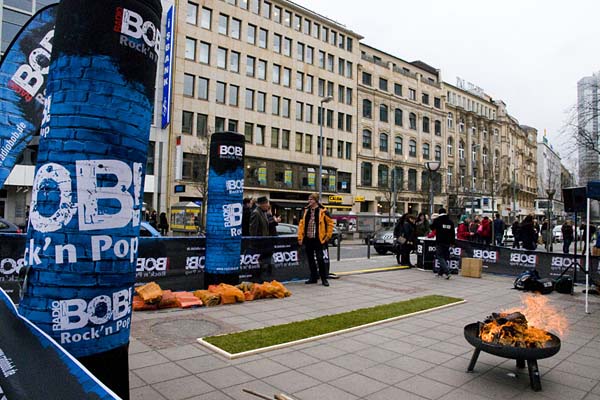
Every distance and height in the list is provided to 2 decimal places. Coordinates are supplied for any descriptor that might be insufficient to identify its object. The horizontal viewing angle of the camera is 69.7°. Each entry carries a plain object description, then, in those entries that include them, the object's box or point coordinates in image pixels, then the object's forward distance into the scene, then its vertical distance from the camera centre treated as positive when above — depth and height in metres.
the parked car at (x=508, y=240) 31.27 -1.71
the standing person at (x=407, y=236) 14.99 -0.76
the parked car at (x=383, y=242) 21.98 -1.46
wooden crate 13.03 -1.56
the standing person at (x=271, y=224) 12.09 -0.38
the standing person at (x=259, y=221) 10.83 -0.27
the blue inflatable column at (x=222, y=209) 8.74 +0.01
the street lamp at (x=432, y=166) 16.01 +1.86
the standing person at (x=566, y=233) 22.80 -0.80
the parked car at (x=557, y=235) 42.45 -1.69
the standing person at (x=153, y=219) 23.68 -0.66
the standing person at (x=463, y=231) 17.61 -0.62
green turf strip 5.43 -1.69
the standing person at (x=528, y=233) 18.31 -0.66
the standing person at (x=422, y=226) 15.81 -0.42
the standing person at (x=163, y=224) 25.95 -1.00
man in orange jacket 10.35 -0.44
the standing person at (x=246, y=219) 11.43 -0.24
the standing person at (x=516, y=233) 21.94 -0.83
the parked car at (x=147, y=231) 12.62 -0.69
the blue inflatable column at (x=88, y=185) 2.55 +0.13
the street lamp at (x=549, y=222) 23.41 -0.24
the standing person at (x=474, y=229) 20.20 -0.64
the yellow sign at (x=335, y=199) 48.66 +1.52
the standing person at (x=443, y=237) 12.67 -0.64
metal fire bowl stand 4.16 -1.31
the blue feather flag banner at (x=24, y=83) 4.55 +1.32
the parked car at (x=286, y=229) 20.67 -0.87
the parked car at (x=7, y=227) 13.12 -0.72
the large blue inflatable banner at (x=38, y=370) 2.09 -0.85
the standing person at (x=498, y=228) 23.02 -0.61
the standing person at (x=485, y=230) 19.50 -0.64
